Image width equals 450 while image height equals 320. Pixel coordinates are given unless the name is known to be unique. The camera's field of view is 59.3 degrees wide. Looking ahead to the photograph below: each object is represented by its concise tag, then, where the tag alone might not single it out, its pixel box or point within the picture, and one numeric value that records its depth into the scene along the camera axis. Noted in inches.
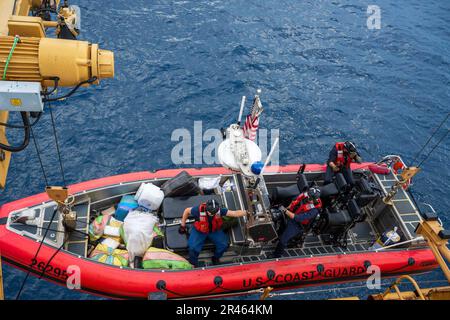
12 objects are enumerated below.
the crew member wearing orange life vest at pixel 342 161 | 373.1
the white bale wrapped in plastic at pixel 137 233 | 316.2
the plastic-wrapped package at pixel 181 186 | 350.0
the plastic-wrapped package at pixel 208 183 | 368.2
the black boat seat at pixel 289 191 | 353.4
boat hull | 294.8
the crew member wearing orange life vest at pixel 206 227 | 300.5
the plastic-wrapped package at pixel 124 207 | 343.6
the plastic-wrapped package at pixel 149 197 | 342.4
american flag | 310.0
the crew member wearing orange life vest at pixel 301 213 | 313.1
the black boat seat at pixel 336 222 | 343.0
